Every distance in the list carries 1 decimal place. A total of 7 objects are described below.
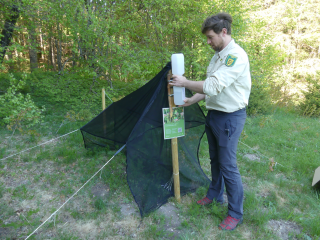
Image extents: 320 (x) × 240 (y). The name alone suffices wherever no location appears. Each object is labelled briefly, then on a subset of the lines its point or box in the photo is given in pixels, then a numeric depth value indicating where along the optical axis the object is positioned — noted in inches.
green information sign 91.1
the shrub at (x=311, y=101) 292.7
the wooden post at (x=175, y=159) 90.9
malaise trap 88.4
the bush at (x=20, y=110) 129.8
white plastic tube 79.3
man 71.9
